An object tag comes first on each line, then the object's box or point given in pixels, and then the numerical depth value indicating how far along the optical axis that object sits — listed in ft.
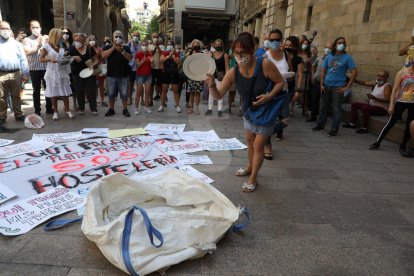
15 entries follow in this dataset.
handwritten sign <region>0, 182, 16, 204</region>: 11.06
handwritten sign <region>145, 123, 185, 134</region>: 21.20
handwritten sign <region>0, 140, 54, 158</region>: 15.64
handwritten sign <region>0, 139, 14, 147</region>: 17.13
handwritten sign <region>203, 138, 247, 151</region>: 18.35
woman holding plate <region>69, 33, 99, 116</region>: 24.30
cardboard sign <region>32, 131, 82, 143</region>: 18.22
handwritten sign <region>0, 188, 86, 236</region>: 9.61
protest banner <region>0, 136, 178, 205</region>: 12.78
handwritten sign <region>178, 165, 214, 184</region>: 13.78
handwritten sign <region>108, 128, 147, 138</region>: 19.58
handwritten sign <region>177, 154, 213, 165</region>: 15.74
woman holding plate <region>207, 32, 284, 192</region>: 11.62
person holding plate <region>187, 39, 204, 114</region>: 26.86
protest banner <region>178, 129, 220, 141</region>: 19.81
